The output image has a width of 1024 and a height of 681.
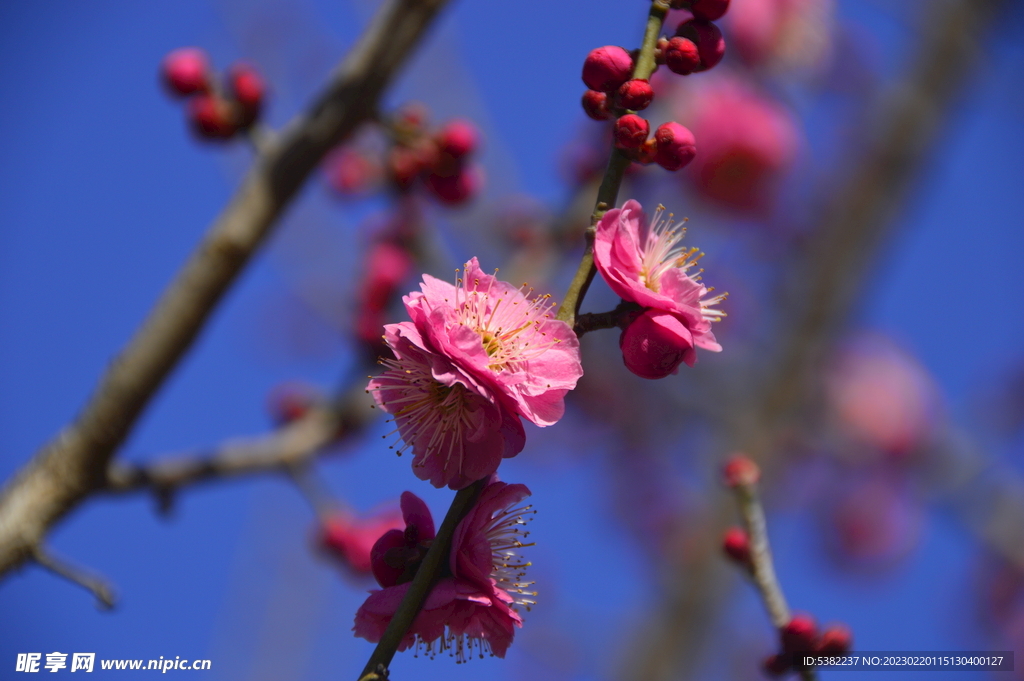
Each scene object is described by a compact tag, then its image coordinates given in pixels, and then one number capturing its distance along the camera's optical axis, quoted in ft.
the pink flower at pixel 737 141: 8.25
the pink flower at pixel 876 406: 10.40
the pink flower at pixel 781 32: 7.32
